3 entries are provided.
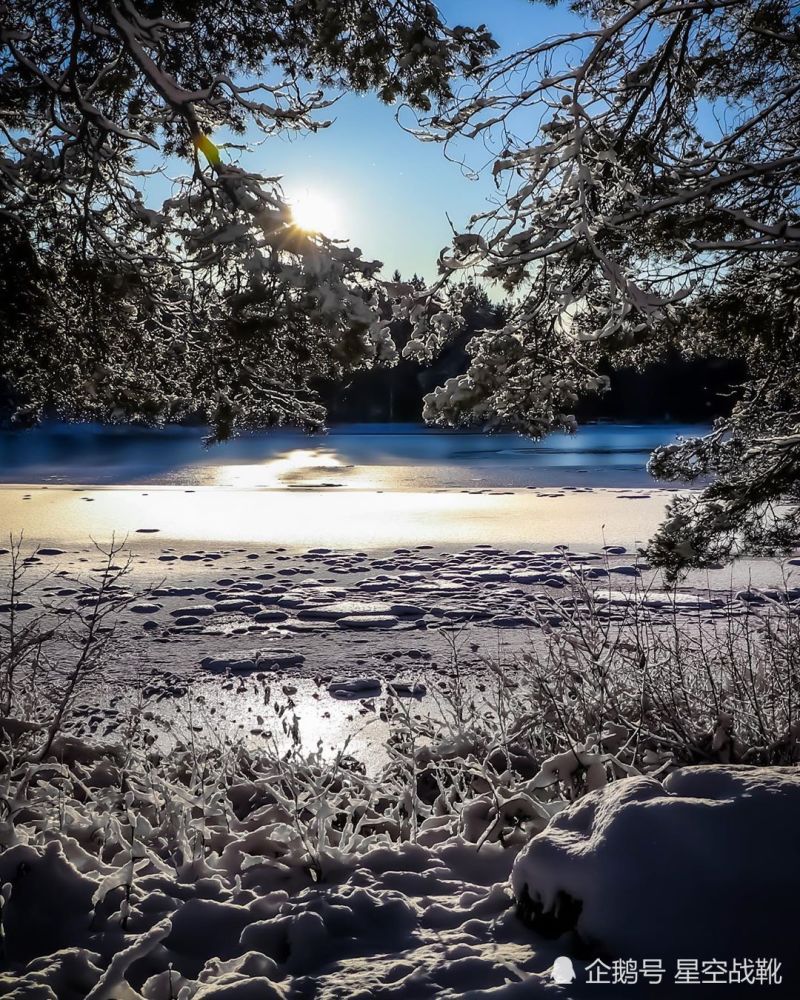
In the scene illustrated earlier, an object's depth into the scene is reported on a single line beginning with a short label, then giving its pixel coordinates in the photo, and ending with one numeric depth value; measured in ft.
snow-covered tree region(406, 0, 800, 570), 10.72
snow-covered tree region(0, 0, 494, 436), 9.20
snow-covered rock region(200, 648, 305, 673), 17.19
